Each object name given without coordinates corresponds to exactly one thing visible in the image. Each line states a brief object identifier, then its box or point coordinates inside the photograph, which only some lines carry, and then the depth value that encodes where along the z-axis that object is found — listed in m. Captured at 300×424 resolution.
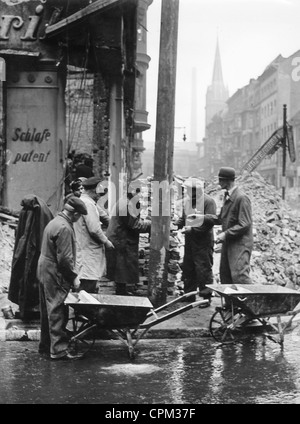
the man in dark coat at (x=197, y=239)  9.72
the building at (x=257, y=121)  68.19
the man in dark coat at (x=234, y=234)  8.88
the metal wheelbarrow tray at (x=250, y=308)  7.42
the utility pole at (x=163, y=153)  9.06
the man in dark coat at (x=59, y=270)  7.11
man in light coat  8.30
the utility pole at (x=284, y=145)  25.38
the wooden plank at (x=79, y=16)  12.73
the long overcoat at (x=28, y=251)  8.24
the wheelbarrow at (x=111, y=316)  6.90
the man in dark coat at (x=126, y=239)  9.45
